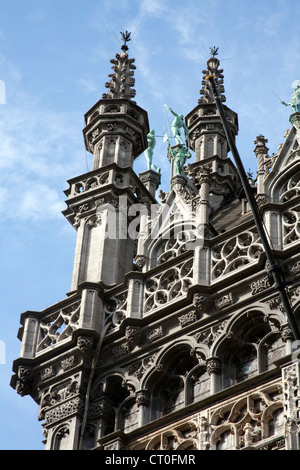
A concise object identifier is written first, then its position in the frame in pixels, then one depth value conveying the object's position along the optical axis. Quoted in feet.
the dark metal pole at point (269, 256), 90.33
